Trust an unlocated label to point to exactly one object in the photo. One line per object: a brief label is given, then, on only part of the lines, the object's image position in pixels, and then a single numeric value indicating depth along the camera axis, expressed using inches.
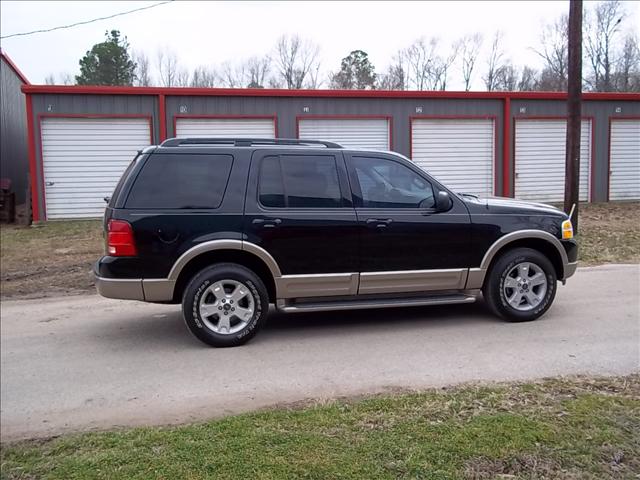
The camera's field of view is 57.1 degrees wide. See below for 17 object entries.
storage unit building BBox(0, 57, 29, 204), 968.3
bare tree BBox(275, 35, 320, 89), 1975.9
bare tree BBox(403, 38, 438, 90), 2027.6
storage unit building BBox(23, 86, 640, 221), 687.1
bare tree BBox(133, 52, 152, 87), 1773.7
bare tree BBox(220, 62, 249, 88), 1847.1
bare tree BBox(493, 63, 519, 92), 1959.9
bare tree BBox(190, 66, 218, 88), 1801.2
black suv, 225.0
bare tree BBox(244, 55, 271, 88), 1931.6
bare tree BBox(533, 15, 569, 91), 1416.1
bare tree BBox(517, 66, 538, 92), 1795.8
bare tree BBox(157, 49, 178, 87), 1844.2
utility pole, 478.6
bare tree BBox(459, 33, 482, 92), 2129.7
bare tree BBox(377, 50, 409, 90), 1927.9
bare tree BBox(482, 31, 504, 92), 2032.5
